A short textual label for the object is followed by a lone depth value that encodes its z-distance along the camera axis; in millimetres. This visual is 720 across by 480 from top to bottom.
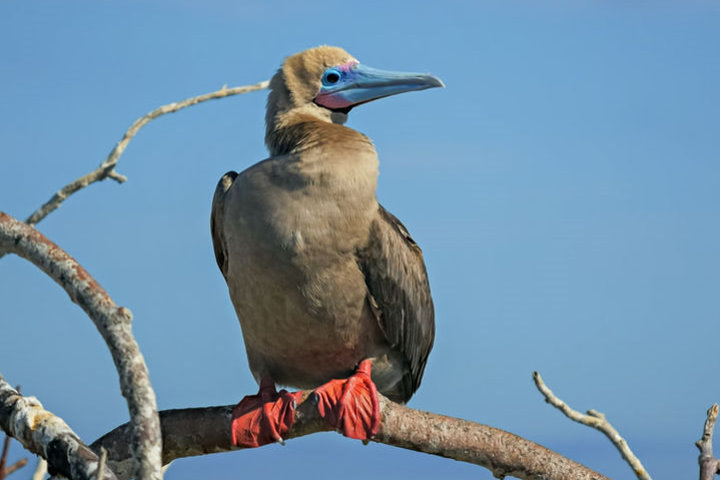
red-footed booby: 11883
